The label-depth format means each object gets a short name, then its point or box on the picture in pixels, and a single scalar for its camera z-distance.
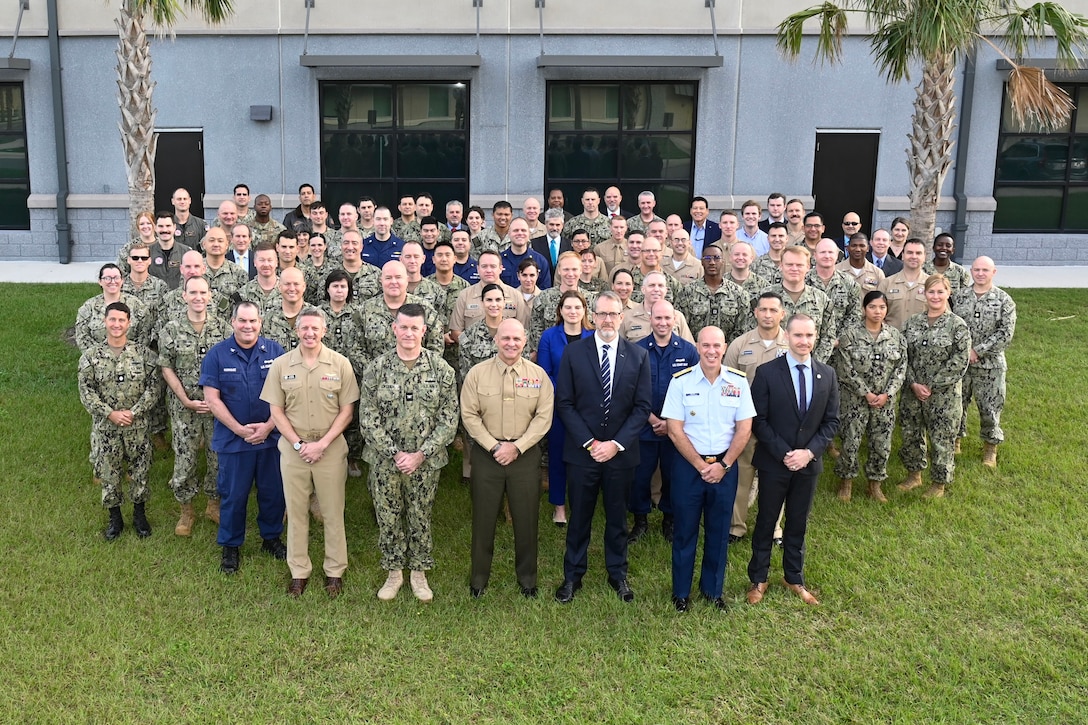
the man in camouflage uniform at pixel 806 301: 8.22
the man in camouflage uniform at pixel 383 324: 7.74
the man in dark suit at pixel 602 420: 6.59
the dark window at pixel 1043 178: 18.17
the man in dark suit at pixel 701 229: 11.80
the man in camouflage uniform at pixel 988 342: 9.06
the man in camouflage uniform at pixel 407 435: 6.54
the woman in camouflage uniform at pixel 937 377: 8.40
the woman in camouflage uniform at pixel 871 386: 8.26
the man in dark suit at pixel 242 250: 9.73
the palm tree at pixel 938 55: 11.10
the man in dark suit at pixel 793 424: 6.44
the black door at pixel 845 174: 17.72
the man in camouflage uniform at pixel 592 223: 11.51
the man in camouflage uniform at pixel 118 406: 7.36
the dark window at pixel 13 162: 18.12
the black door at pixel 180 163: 17.78
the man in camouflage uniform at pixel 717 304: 8.62
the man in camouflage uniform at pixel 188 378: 7.51
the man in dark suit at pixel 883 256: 10.29
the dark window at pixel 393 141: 17.69
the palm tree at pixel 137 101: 13.00
